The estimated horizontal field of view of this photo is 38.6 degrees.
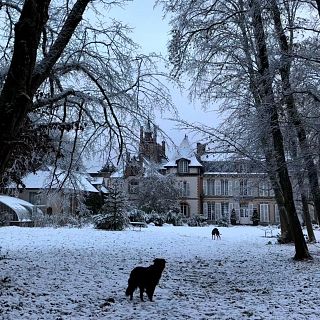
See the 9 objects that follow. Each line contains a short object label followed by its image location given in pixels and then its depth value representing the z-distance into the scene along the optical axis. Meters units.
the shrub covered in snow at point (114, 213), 27.73
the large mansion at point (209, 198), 58.91
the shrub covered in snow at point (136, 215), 34.25
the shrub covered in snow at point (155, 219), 37.81
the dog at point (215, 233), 24.97
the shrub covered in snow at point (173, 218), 40.59
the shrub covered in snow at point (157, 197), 43.50
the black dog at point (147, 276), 7.35
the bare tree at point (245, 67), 11.65
